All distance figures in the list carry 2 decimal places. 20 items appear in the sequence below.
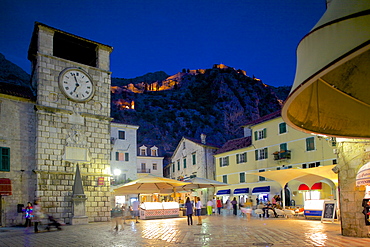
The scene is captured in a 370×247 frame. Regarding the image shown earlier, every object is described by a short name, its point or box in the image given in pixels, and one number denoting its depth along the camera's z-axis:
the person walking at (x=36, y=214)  15.45
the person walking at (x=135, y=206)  23.12
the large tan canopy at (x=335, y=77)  3.84
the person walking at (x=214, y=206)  30.55
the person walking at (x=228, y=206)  33.47
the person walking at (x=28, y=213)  18.03
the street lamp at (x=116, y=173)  29.30
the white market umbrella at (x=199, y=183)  25.02
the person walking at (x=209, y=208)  28.03
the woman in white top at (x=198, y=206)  19.76
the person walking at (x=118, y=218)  14.98
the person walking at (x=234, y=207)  28.11
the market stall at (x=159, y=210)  23.39
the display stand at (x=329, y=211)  17.12
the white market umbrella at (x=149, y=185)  22.41
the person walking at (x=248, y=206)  20.70
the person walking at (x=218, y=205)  29.94
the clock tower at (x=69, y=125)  20.06
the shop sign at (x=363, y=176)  9.63
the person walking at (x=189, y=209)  17.67
